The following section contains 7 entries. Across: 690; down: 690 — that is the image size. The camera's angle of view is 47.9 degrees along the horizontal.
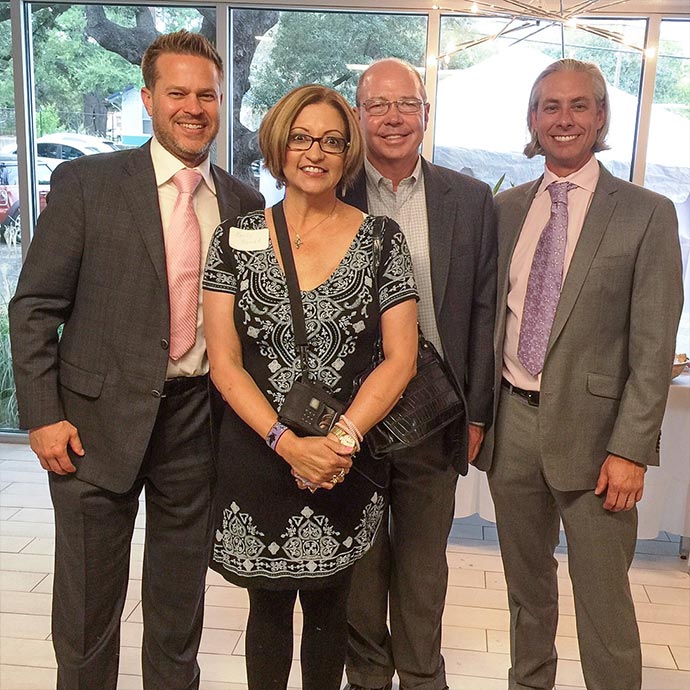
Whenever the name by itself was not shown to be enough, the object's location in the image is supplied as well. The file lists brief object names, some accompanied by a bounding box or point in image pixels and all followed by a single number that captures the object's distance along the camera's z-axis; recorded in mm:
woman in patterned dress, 1680
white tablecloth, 3223
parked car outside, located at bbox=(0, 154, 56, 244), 4625
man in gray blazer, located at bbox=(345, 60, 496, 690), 2066
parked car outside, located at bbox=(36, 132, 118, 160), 4570
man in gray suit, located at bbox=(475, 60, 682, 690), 1908
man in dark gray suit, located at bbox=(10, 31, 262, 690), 1881
